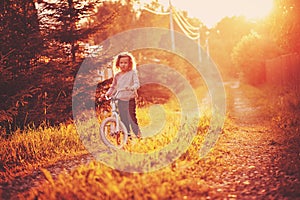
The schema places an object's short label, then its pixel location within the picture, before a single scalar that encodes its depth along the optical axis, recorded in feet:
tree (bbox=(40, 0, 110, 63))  33.76
